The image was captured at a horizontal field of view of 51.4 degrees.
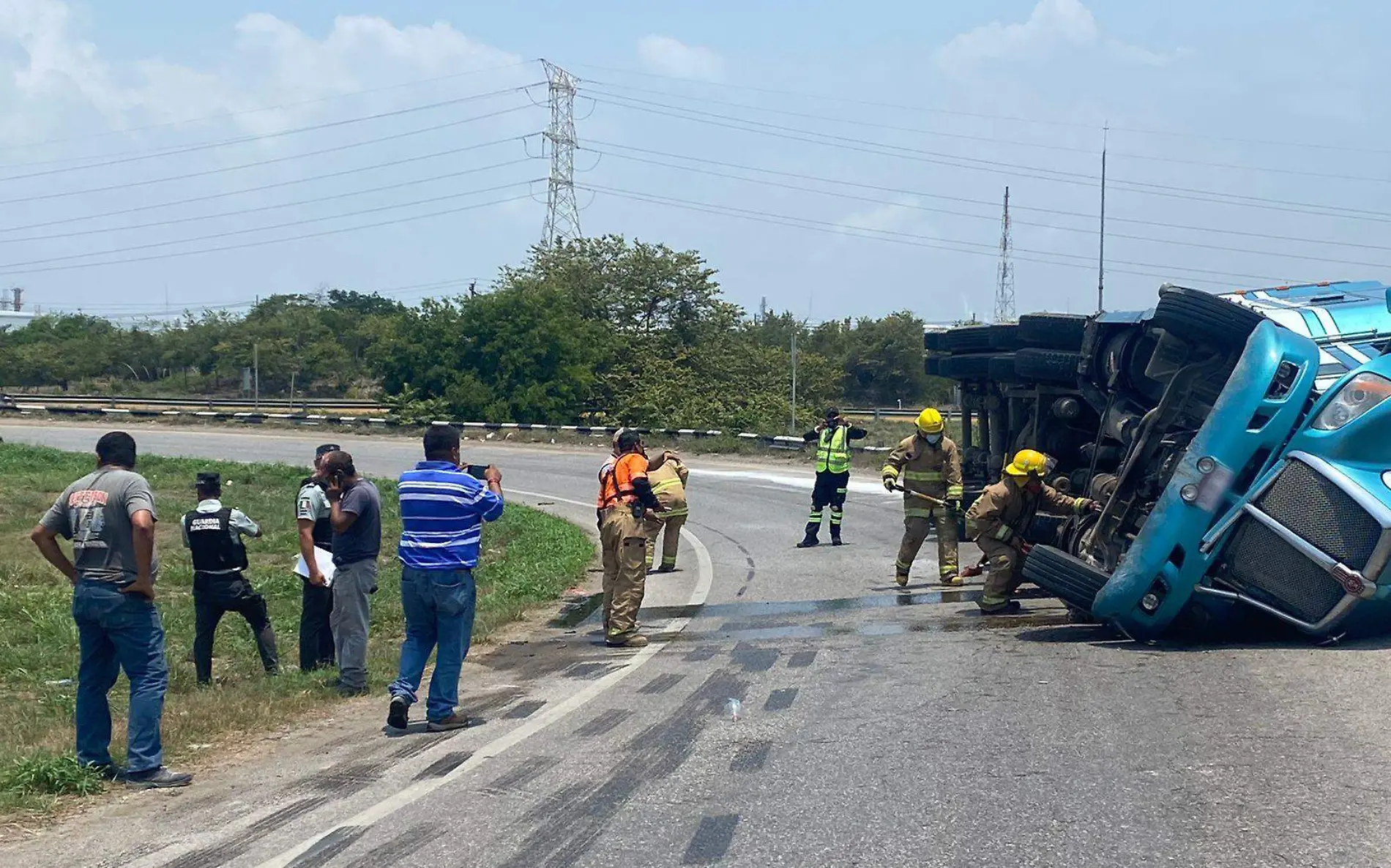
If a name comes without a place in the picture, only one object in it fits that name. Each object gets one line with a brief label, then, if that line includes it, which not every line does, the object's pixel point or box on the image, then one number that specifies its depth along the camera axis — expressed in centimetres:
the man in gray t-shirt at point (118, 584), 709
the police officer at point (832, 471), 1703
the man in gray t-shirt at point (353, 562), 925
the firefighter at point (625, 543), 1077
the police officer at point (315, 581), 966
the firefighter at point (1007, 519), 1123
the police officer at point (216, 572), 999
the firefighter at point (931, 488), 1347
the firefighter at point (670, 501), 1463
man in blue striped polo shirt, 805
